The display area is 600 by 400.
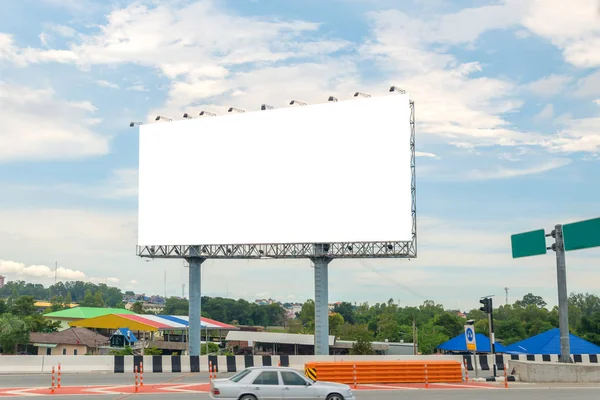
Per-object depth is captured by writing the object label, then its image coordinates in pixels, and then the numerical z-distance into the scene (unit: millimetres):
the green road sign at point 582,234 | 28062
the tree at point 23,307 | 98950
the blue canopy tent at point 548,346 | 47250
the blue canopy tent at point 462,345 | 57719
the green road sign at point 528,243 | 30266
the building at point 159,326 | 60625
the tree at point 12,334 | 73500
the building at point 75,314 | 107750
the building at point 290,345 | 77312
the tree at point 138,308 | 166425
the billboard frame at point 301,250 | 45281
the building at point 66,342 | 73250
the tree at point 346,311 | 178875
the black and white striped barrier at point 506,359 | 38531
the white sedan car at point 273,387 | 18250
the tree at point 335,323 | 115094
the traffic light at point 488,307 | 28469
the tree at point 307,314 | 161550
